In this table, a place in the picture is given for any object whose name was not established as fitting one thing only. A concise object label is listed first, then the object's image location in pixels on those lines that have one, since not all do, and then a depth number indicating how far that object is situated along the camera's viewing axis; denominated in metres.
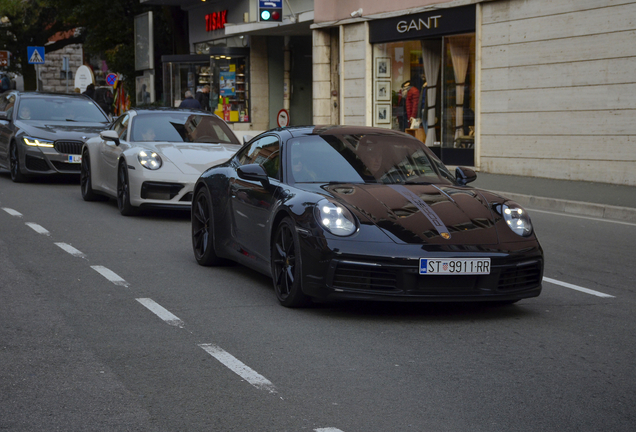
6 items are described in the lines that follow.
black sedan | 16.84
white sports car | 11.97
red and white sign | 26.34
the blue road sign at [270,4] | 26.88
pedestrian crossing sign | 36.66
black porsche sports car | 6.32
